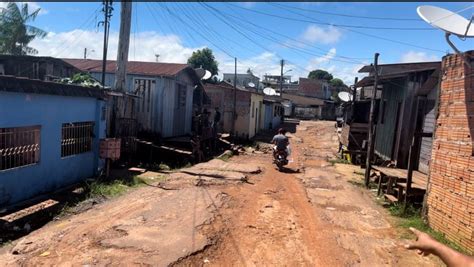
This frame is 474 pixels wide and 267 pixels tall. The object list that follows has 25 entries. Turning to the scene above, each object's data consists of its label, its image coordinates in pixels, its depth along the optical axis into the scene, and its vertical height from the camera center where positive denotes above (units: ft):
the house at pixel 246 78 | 207.28 +14.03
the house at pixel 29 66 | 50.44 +2.78
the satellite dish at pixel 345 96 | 74.49 +3.09
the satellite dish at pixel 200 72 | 69.87 +4.97
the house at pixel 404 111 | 38.83 +0.77
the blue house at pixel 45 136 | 25.25 -3.42
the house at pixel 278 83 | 234.52 +15.64
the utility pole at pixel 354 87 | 62.97 +4.13
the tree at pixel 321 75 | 323.59 +29.46
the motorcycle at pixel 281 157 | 50.08 -6.22
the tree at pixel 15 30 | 73.72 +10.81
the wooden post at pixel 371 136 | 40.01 -2.19
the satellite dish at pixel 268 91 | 126.21 +4.77
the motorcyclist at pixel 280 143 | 50.80 -4.41
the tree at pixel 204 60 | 176.65 +18.26
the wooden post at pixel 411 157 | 28.76 -2.76
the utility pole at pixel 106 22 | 49.65 +9.08
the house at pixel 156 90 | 56.59 +1.08
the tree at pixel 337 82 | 272.31 +21.37
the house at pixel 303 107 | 193.77 +1.37
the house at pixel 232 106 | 88.17 -0.47
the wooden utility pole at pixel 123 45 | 44.98 +5.67
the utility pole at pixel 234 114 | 79.66 -2.09
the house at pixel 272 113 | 120.37 -1.99
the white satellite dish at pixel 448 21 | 22.02 +5.62
